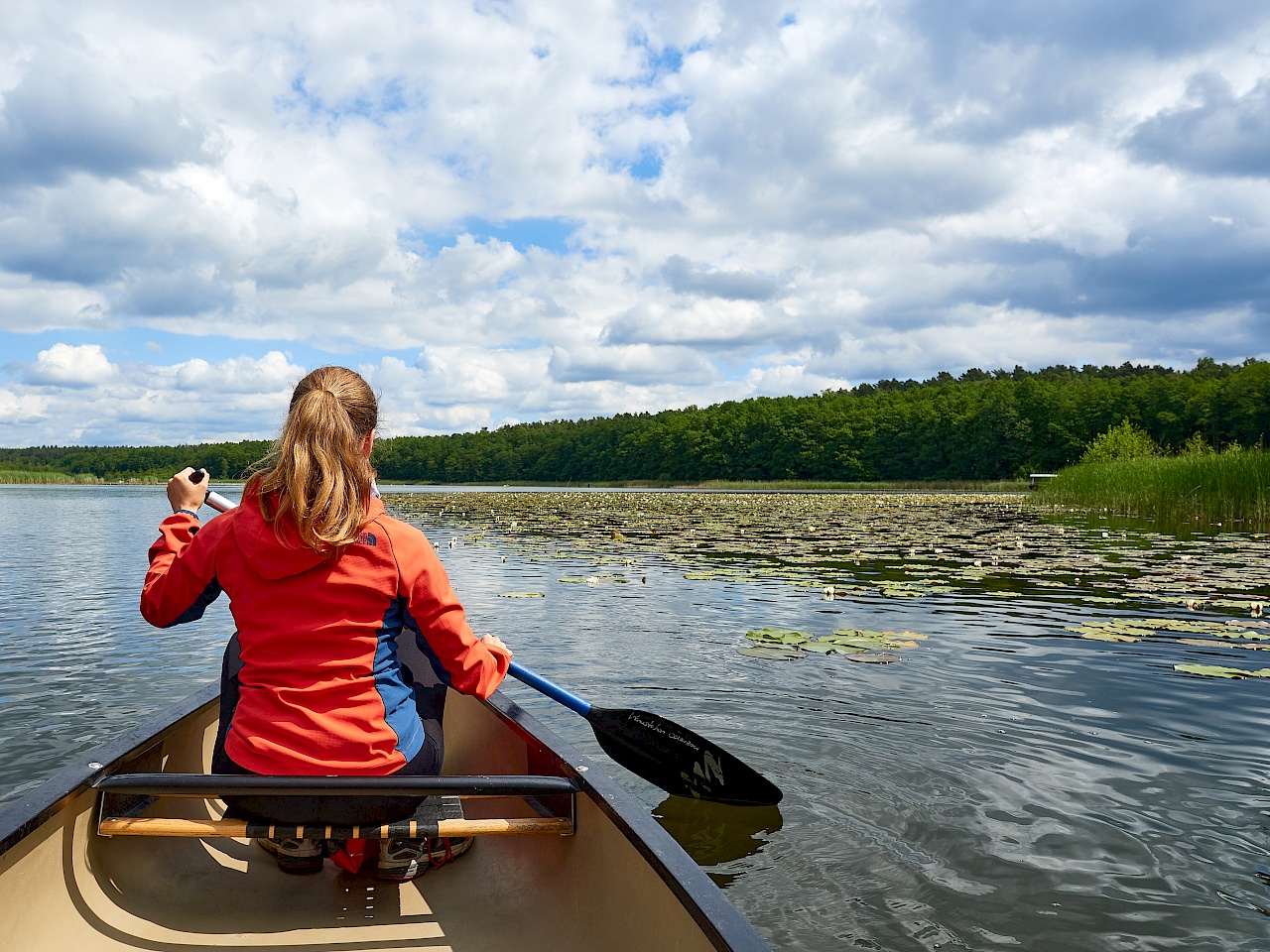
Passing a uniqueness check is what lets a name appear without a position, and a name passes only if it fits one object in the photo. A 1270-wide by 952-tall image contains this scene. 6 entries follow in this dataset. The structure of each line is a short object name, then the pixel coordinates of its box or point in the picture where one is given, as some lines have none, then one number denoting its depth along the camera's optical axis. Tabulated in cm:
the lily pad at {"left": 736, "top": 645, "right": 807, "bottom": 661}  569
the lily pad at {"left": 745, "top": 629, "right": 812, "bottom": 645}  607
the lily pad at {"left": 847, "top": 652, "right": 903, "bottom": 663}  554
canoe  187
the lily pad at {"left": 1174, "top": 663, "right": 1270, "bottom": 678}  501
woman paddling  194
